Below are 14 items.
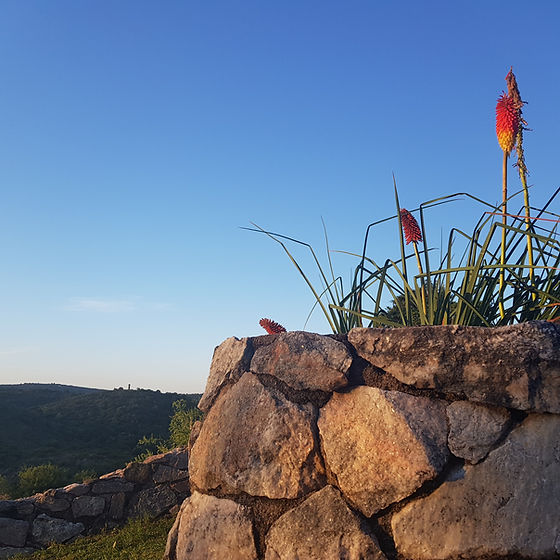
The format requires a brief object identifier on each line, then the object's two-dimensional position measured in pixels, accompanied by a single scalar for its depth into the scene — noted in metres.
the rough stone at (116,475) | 8.18
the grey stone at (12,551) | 7.20
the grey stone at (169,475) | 8.04
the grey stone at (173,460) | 8.12
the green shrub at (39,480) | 9.92
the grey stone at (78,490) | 7.93
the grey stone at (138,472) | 8.10
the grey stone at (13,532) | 7.47
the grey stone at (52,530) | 7.55
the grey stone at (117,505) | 7.86
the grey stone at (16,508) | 7.68
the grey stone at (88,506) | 7.84
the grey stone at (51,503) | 7.82
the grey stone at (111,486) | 7.98
